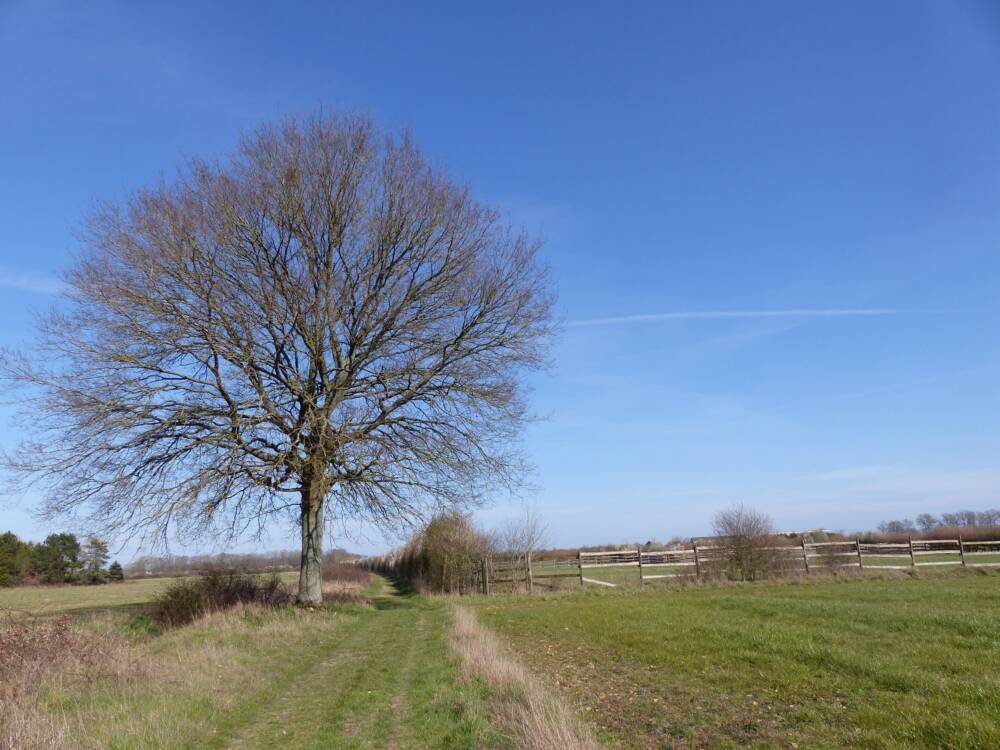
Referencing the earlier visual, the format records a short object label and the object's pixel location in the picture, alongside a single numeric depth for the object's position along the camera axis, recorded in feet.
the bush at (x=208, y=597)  54.29
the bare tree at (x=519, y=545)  93.50
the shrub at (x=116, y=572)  195.54
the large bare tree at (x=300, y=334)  50.44
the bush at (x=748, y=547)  92.63
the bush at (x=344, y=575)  118.32
